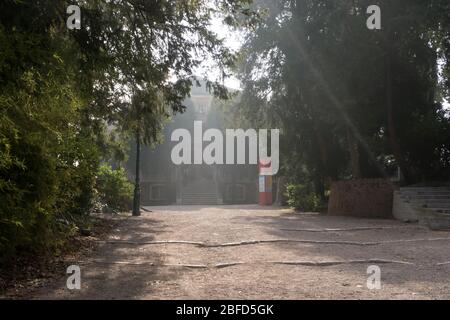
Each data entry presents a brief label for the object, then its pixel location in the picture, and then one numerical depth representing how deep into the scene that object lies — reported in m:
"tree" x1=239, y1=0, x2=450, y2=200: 18.39
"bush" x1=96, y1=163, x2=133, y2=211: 21.17
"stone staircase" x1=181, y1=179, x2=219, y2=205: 47.84
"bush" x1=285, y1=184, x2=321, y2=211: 26.85
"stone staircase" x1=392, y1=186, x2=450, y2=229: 15.07
